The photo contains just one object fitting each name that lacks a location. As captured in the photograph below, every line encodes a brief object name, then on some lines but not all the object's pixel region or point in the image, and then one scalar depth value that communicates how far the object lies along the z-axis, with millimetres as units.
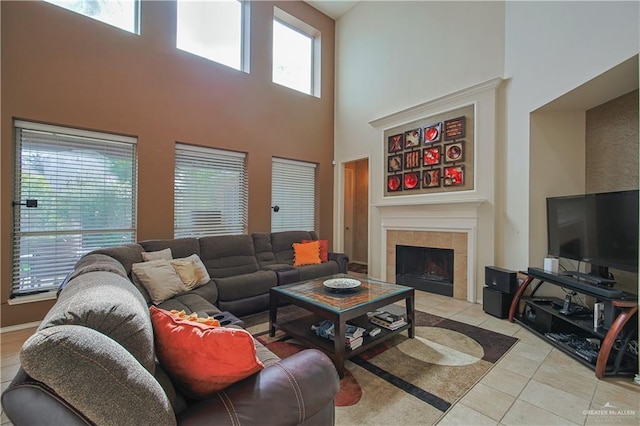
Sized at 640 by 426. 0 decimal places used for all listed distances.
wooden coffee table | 2119
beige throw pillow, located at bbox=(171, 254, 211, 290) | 2979
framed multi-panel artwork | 4004
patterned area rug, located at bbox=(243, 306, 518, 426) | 1752
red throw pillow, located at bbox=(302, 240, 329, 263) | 4557
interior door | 6863
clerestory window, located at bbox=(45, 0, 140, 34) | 3357
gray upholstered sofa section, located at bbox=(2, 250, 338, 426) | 726
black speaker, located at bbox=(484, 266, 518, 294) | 3203
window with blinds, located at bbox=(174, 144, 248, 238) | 4137
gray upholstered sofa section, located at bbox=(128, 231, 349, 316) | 2760
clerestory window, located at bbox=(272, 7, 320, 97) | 5301
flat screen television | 2299
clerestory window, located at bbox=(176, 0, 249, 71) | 4195
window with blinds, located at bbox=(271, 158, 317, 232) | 5199
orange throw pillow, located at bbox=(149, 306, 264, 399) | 1065
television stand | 2084
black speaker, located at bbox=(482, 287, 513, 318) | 3229
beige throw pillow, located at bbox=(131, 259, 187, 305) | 2664
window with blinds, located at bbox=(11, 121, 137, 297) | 3057
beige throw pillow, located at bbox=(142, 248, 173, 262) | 3012
